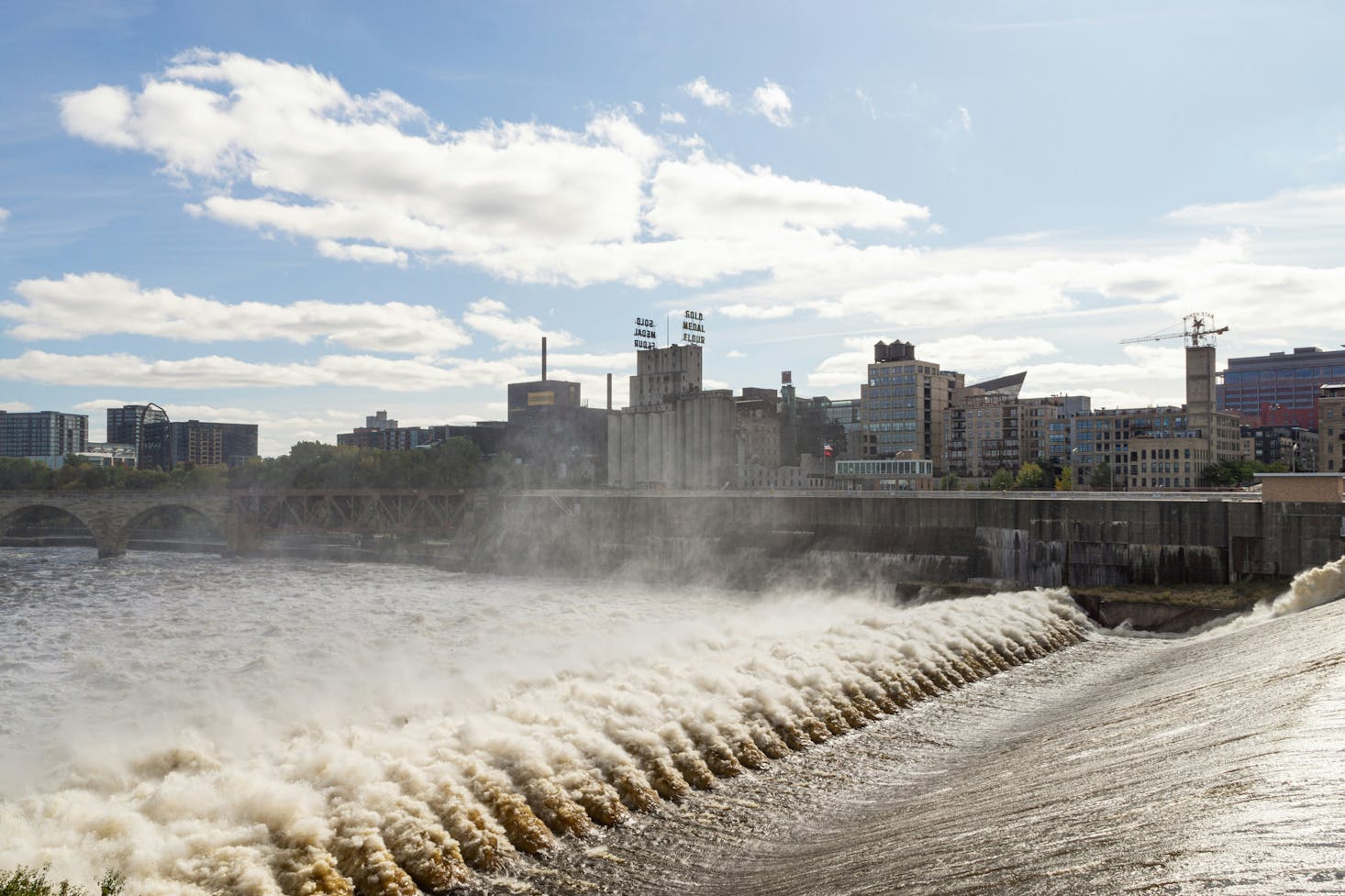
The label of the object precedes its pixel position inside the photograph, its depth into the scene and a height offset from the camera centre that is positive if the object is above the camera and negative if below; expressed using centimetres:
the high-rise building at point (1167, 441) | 16925 +517
